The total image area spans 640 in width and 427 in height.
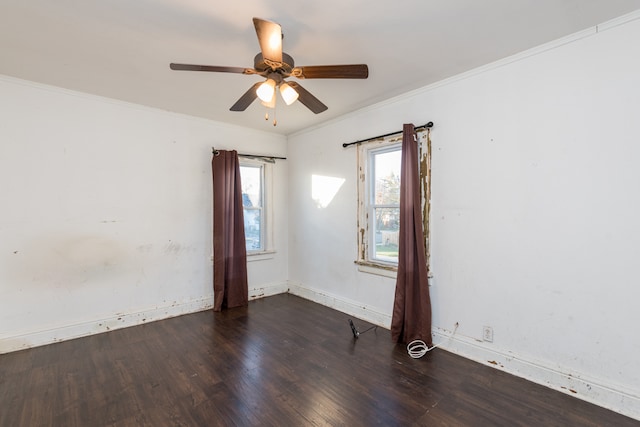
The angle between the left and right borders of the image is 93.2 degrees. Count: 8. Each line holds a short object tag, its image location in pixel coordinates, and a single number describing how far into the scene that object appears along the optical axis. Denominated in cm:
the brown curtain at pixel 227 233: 395
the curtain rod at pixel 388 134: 292
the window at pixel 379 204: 342
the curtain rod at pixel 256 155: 399
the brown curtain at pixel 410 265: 286
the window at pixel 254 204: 450
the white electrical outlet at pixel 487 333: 256
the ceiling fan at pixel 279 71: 182
